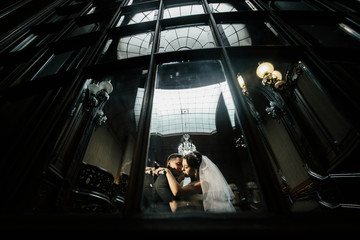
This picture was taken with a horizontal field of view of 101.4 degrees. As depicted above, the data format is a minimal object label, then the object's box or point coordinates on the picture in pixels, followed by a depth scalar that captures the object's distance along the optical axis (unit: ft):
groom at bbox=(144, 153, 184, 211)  7.24
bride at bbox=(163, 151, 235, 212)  7.72
